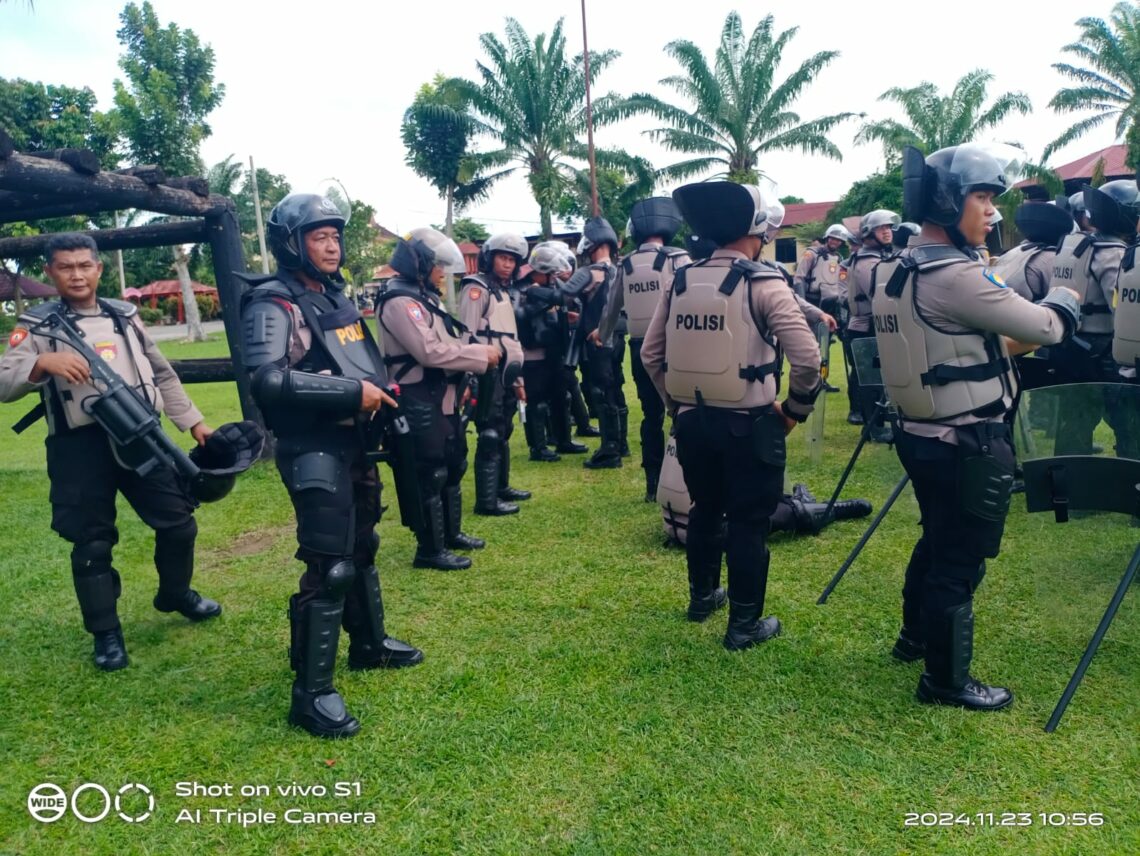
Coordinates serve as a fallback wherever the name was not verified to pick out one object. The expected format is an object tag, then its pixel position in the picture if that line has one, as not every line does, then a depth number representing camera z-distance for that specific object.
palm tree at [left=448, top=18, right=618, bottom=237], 28.86
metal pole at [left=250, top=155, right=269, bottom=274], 34.09
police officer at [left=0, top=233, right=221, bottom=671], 3.87
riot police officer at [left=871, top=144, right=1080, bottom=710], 3.09
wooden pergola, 6.11
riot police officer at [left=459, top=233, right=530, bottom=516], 6.20
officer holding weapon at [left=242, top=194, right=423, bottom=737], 3.21
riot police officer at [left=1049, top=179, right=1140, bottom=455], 5.23
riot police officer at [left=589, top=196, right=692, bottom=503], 6.41
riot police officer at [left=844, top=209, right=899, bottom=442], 8.70
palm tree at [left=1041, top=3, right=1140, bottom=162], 27.41
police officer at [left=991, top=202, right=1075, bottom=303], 6.20
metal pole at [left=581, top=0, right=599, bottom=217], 25.70
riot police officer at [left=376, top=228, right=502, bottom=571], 4.98
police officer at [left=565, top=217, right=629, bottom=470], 7.79
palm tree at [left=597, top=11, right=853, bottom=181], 26.89
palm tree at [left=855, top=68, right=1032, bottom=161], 29.41
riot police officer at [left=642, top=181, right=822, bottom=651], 3.74
